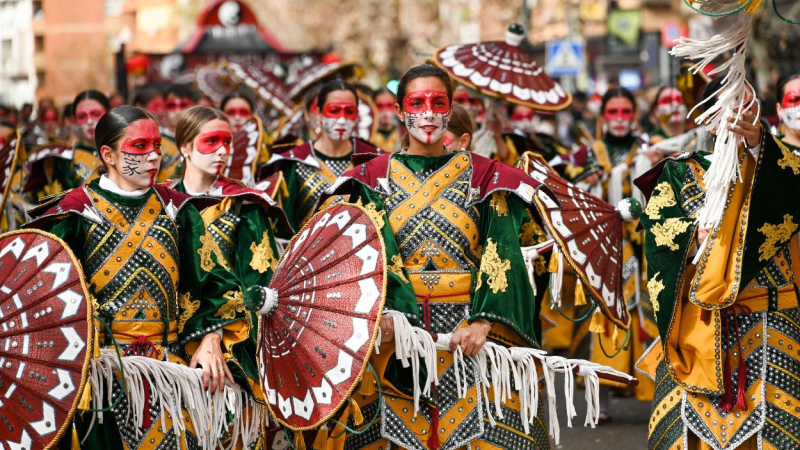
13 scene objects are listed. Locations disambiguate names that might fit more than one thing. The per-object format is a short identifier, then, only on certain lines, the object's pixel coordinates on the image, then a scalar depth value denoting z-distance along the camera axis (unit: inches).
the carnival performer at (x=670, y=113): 821.9
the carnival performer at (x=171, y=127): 771.4
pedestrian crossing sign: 1387.8
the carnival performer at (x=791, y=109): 505.7
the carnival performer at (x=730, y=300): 438.0
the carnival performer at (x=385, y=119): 1018.5
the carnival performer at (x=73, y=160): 732.0
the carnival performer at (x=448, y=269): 437.1
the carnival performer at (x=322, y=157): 636.7
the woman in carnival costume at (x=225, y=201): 510.9
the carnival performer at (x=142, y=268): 427.8
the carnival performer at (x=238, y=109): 858.8
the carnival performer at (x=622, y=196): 734.5
